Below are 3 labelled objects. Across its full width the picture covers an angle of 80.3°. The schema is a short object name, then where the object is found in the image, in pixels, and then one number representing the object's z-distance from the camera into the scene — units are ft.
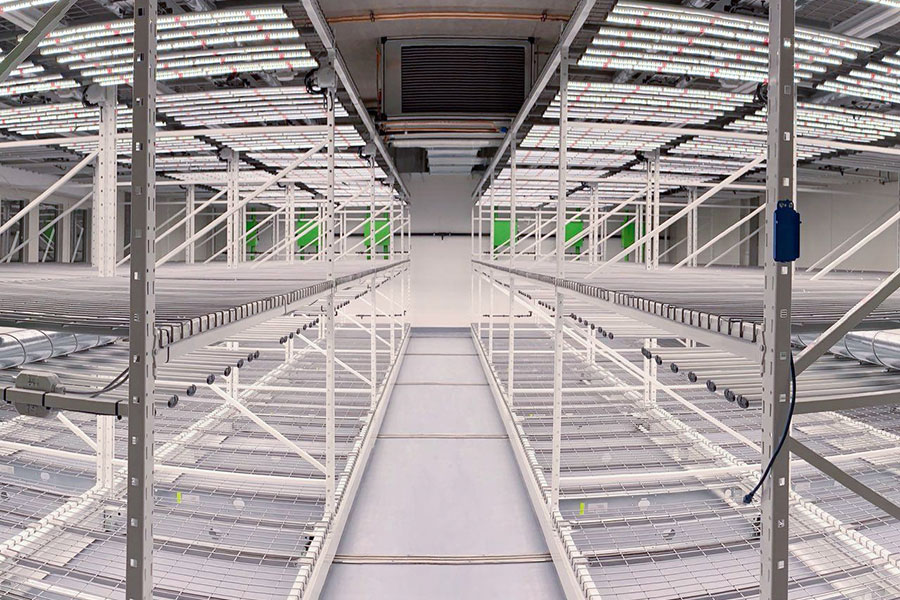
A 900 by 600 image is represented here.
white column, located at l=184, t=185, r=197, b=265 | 19.56
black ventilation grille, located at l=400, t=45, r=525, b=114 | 19.42
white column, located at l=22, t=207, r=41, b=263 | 23.56
